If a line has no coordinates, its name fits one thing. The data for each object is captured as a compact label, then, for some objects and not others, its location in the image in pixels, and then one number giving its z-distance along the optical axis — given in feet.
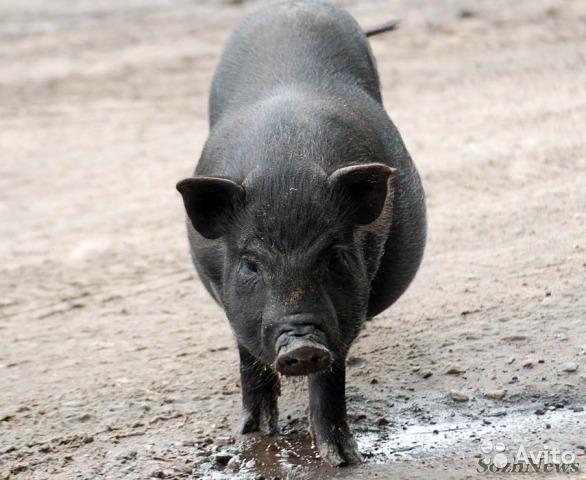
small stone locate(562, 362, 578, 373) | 36.94
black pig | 29.12
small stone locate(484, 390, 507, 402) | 36.15
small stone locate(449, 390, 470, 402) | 36.35
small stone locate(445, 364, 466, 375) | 38.24
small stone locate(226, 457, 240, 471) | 33.54
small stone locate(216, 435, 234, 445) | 35.25
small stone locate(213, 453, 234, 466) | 33.88
